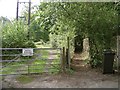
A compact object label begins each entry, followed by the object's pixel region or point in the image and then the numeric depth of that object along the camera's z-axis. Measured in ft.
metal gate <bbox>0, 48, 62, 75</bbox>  20.48
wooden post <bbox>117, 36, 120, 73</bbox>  22.21
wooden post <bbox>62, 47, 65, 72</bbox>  21.10
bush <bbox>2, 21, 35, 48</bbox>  31.43
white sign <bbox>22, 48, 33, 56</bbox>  20.99
